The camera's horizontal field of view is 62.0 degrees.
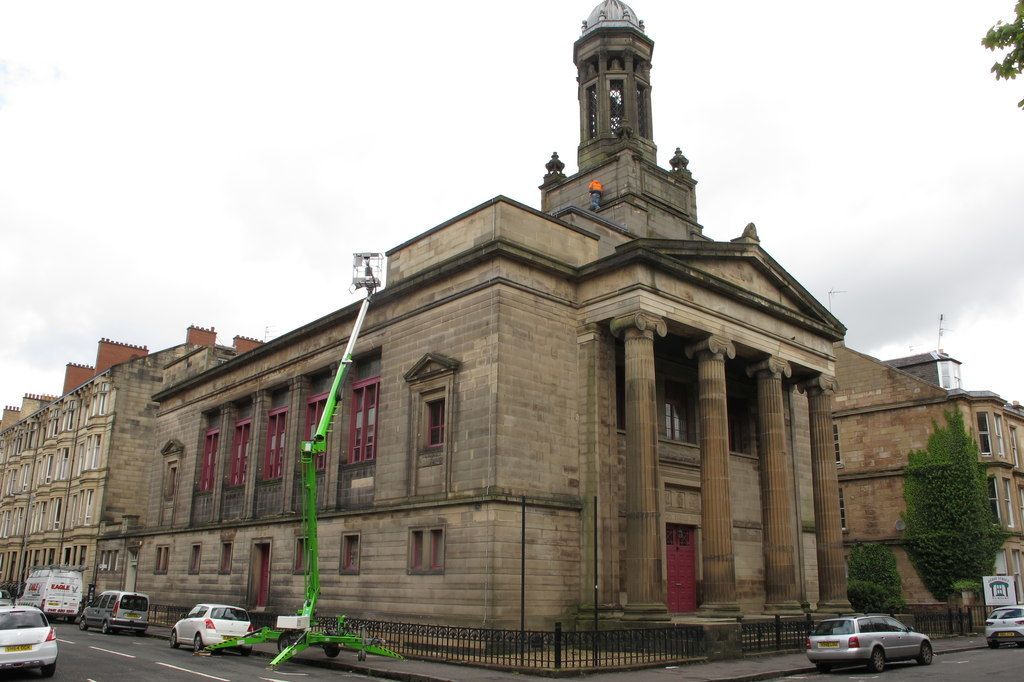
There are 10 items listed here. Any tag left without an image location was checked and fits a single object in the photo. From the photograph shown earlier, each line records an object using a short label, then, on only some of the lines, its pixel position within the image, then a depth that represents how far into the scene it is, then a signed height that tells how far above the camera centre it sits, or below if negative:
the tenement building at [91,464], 54.97 +5.95
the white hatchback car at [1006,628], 28.28 -2.09
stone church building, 25.33 +4.51
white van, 40.41 -1.87
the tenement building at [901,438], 41.41 +6.16
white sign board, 34.34 -1.00
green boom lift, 20.48 -1.59
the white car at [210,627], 25.03 -2.12
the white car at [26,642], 17.42 -1.81
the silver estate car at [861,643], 21.19 -2.02
